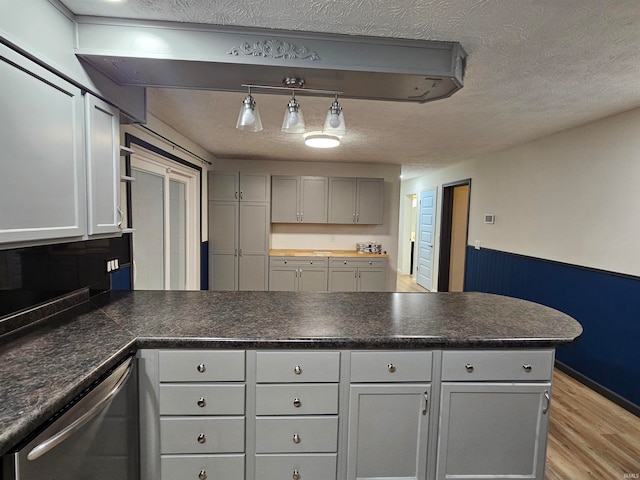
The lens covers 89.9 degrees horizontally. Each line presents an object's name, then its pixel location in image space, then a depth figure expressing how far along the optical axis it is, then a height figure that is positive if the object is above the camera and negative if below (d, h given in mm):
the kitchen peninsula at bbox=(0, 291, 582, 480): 1443 -808
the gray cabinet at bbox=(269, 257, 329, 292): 4770 -809
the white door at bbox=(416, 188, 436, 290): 6156 -279
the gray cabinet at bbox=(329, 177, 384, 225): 4953 +313
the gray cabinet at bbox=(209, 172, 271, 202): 4695 +444
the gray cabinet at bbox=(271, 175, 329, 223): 4902 +303
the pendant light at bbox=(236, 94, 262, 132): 1562 +492
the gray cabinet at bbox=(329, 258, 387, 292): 4809 -812
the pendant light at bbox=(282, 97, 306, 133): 1593 +498
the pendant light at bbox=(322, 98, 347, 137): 1599 +496
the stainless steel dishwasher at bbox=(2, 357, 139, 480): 887 -756
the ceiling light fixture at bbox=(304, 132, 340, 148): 3266 +810
